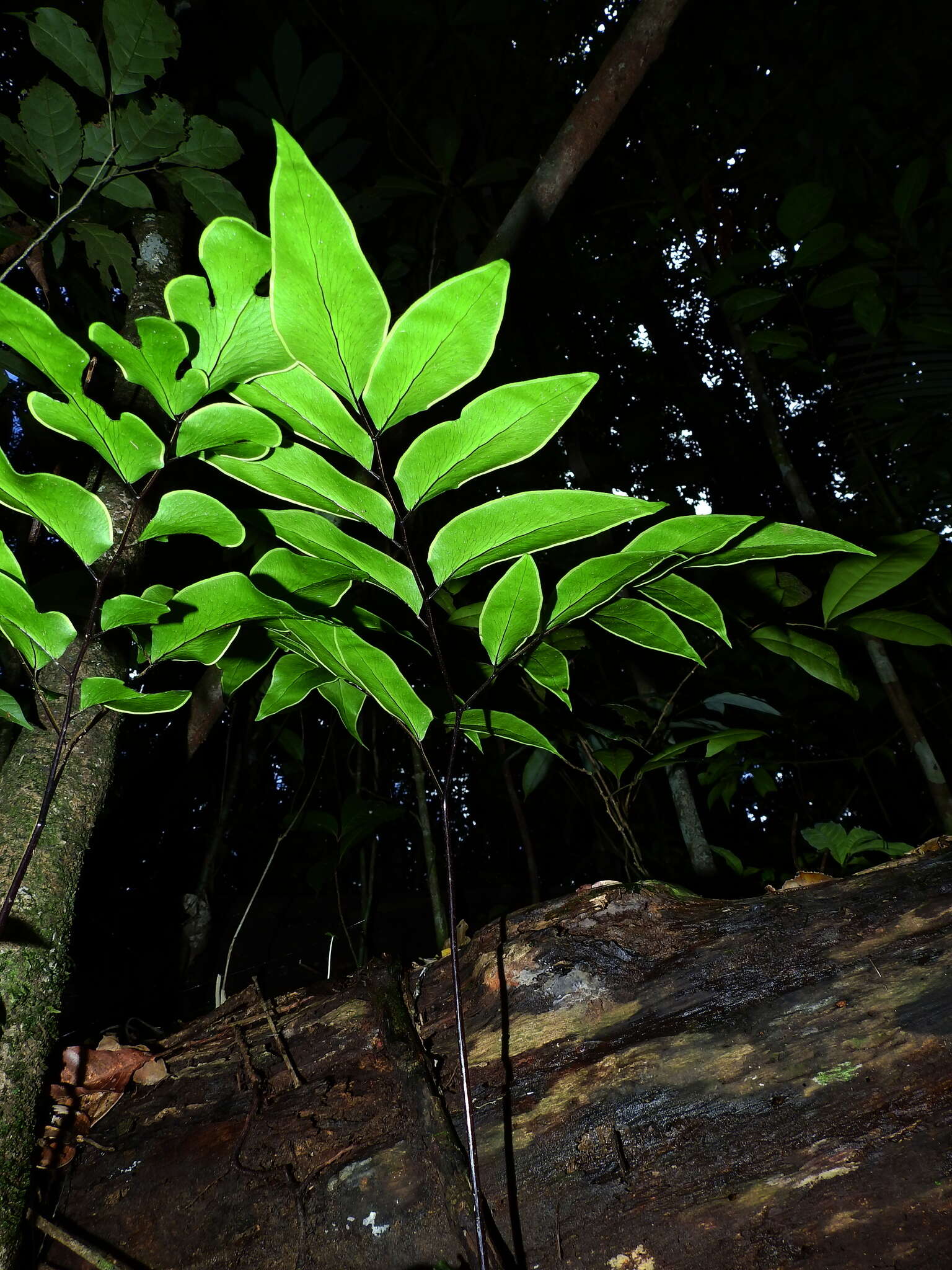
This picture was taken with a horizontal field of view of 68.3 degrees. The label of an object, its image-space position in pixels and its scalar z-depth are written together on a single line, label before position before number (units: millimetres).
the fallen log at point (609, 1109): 612
